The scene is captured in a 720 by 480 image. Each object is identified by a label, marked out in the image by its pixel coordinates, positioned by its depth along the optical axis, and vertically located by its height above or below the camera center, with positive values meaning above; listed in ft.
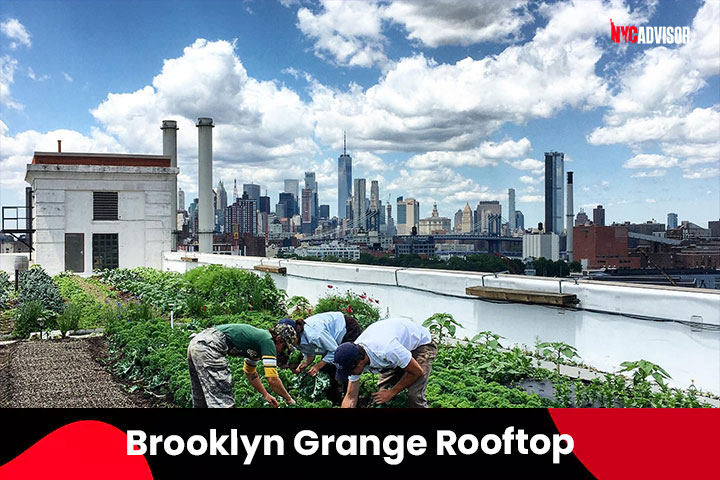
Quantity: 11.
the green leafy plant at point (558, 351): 19.01 -3.88
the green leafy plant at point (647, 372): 16.38 -3.89
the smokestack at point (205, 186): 78.79 +7.73
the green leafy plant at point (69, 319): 31.35 -4.33
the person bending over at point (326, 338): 16.35 -2.87
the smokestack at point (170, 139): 85.51 +15.43
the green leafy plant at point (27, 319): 31.10 -4.28
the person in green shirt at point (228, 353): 15.23 -3.12
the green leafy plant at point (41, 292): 36.54 -3.52
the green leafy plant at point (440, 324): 23.00 -3.51
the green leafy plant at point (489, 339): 21.74 -3.87
